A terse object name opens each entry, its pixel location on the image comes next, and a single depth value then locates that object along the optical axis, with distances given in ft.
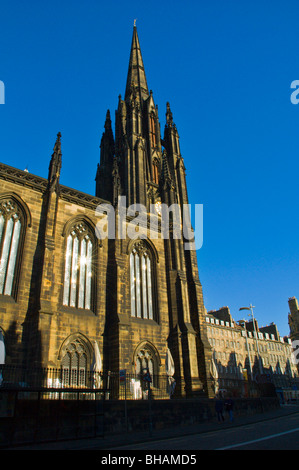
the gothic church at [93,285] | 58.39
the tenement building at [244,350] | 180.75
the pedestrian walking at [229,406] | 54.42
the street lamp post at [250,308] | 114.16
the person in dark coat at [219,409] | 53.83
